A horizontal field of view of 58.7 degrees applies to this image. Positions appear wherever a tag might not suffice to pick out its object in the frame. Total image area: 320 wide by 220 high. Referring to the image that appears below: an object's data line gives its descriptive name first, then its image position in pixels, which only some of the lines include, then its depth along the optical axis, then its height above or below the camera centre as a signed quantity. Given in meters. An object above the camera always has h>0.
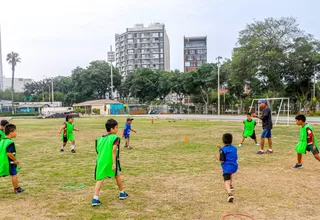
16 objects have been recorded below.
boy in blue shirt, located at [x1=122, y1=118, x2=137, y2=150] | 11.37 -0.95
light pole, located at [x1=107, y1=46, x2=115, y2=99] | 72.12 +12.68
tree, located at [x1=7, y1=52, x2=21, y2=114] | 71.81 +11.91
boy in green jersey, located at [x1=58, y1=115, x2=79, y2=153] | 10.75 -0.92
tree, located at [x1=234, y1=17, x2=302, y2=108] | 38.12 +7.87
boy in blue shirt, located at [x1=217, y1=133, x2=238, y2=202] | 5.27 -1.00
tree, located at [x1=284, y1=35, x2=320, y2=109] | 39.16 +5.41
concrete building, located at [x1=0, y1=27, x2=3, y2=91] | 118.36 +10.07
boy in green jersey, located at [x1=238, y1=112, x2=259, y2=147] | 11.46 -0.85
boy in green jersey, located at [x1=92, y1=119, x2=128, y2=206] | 4.91 -0.88
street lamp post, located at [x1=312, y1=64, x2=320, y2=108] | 43.69 +3.46
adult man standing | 9.83 -0.57
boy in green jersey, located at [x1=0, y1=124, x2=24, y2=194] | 5.46 -1.00
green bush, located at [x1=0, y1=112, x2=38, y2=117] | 61.42 -1.75
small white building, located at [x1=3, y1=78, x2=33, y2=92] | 122.31 +10.33
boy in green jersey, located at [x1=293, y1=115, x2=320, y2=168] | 7.13 -0.89
